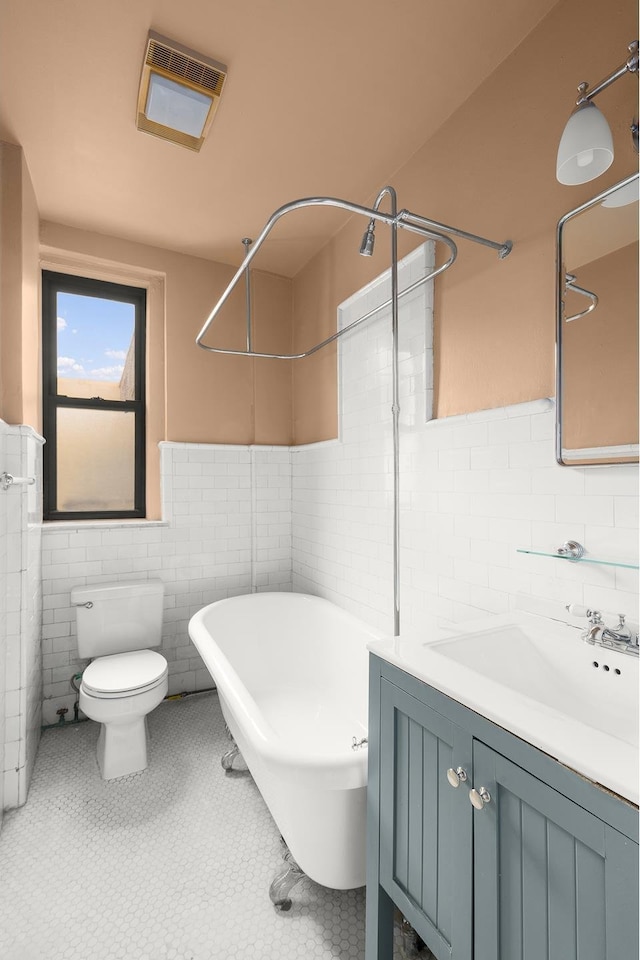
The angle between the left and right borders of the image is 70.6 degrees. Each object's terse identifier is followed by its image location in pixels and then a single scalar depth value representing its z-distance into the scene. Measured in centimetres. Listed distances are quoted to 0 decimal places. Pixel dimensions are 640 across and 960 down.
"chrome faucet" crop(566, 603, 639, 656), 103
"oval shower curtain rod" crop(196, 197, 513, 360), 141
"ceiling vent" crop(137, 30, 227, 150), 152
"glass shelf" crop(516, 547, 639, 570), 93
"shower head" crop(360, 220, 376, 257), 155
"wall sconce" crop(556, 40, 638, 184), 110
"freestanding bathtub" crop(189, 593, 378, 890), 120
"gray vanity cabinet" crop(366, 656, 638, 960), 68
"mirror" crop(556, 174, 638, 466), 116
